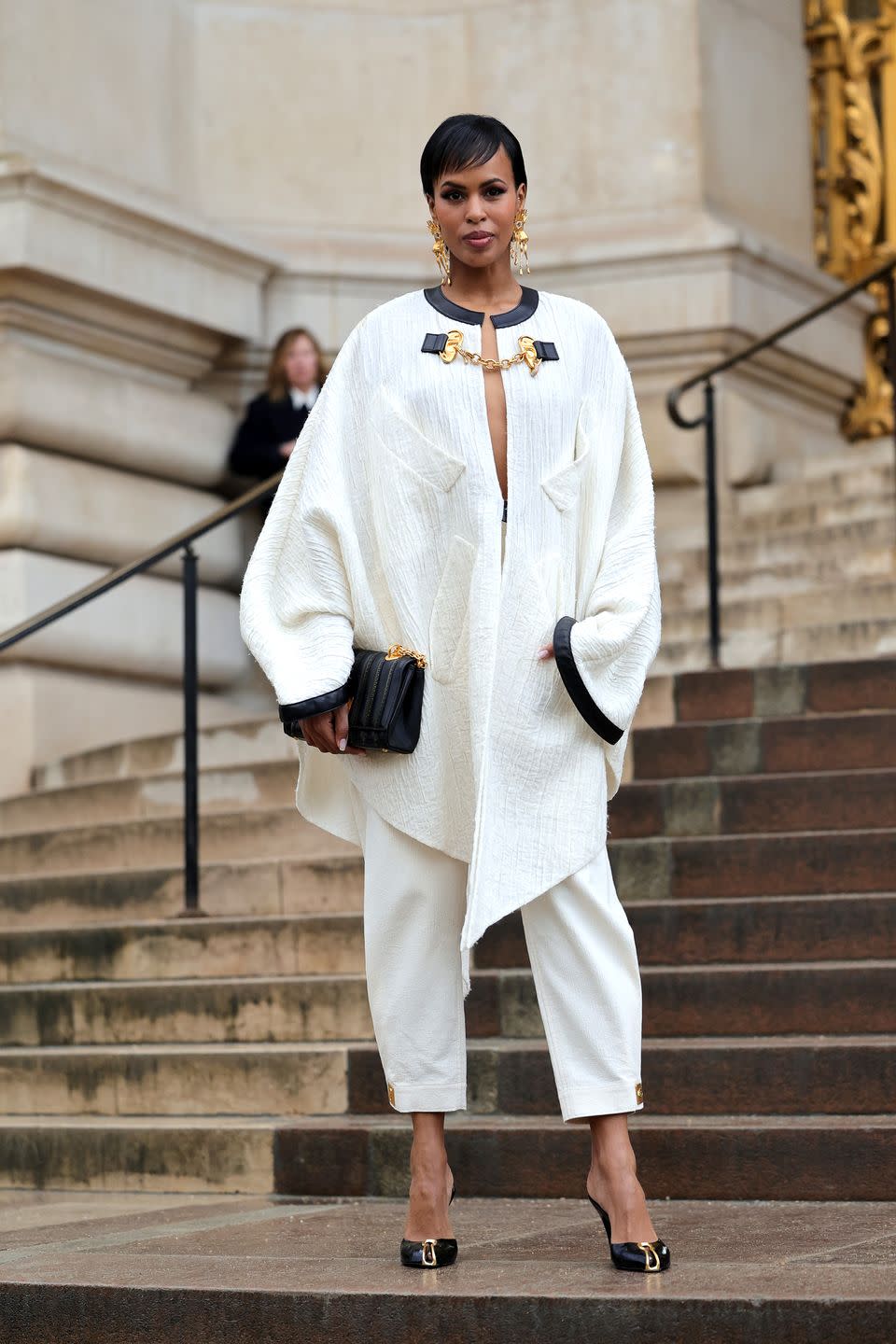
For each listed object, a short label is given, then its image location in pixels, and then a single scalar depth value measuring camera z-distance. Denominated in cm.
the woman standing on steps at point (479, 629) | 409
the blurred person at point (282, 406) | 923
